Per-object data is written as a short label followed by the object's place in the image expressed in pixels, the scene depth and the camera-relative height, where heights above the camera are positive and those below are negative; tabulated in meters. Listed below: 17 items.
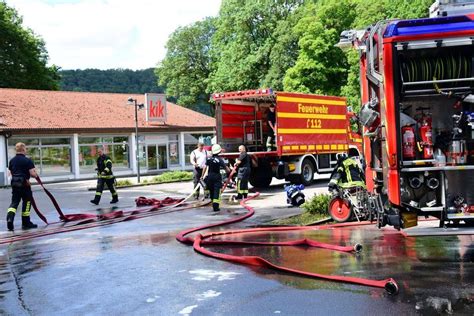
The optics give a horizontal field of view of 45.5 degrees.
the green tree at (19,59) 45.16 +8.71
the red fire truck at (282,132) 18.66 +0.80
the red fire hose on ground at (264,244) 5.85 -1.31
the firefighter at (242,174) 16.08 -0.51
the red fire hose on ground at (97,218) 10.98 -1.26
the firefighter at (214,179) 13.45 -0.51
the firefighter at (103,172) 16.09 -0.29
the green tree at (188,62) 56.09 +9.59
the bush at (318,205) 11.30 -1.05
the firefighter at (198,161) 16.95 -0.10
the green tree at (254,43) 43.91 +9.16
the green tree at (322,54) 38.84 +6.81
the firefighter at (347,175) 10.31 -0.43
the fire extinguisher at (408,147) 6.92 +0.02
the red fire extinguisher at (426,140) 6.96 +0.10
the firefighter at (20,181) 11.91 -0.32
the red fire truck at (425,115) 6.74 +0.41
